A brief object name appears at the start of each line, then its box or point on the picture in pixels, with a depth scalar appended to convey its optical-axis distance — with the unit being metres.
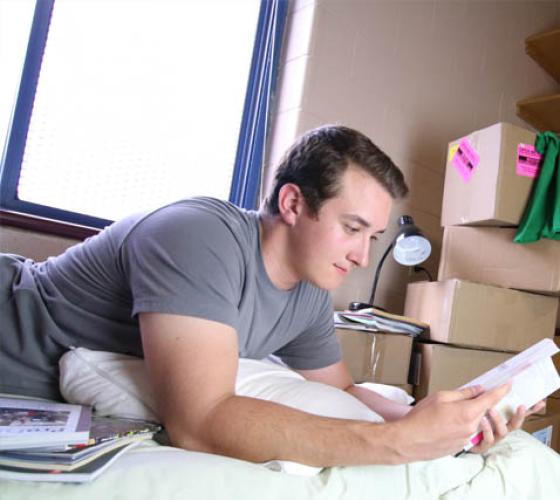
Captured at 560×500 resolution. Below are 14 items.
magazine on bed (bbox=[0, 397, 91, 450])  0.58
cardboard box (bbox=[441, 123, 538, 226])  1.75
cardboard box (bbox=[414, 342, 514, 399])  1.70
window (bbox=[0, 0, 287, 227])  1.54
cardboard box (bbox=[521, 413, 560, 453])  1.83
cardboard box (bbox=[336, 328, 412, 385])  1.59
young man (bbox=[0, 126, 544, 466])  0.70
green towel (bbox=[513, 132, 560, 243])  1.72
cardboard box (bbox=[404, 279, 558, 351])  1.72
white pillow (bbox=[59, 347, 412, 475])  0.79
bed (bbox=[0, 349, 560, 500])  0.57
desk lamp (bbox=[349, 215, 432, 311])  1.88
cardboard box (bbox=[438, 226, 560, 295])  1.75
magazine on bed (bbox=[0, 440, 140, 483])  0.53
